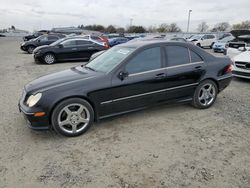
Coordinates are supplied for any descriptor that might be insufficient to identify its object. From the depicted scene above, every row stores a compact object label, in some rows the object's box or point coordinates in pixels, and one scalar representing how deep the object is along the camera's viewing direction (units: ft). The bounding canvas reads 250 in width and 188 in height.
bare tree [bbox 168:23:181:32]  262.96
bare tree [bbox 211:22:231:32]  239.50
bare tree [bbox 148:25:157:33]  270.85
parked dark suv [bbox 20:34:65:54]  60.94
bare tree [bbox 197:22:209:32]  267.80
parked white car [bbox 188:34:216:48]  80.84
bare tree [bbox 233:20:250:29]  218.24
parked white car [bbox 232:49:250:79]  23.68
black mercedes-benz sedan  12.10
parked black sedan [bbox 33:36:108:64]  40.81
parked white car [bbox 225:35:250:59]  30.58
